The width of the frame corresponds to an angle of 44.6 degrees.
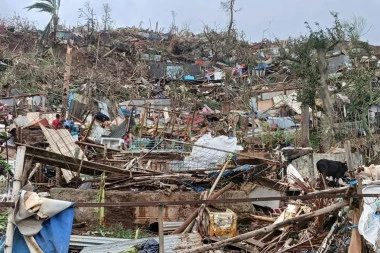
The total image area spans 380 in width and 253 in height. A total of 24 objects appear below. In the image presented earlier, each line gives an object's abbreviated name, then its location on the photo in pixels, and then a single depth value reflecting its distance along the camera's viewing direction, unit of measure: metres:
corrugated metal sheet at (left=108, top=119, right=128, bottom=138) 14.55
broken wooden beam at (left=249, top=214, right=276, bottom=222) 8.18
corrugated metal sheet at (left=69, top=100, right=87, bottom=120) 17.19
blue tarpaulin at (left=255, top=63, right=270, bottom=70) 28.31
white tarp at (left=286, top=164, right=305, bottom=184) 9.32
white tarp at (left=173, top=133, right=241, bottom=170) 10.17
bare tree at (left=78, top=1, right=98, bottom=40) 29.86
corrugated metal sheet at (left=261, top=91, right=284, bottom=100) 22.97
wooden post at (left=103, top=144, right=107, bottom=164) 9.72
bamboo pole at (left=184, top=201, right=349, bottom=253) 4.23
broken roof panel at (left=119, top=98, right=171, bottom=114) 20.20
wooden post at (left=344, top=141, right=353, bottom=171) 5.28
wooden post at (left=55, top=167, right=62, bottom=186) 9.27
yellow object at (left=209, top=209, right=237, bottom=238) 7.41
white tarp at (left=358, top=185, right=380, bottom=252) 4.51
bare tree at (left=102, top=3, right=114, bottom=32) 30.67
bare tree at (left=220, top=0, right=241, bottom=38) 31.70
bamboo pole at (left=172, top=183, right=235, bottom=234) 7.30
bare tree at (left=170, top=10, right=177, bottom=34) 34.40
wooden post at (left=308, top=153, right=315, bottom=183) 11.38
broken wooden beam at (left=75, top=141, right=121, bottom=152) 9.30
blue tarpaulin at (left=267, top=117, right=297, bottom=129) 19.13
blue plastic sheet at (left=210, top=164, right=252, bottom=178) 8.88
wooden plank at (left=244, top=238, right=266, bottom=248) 6.62
